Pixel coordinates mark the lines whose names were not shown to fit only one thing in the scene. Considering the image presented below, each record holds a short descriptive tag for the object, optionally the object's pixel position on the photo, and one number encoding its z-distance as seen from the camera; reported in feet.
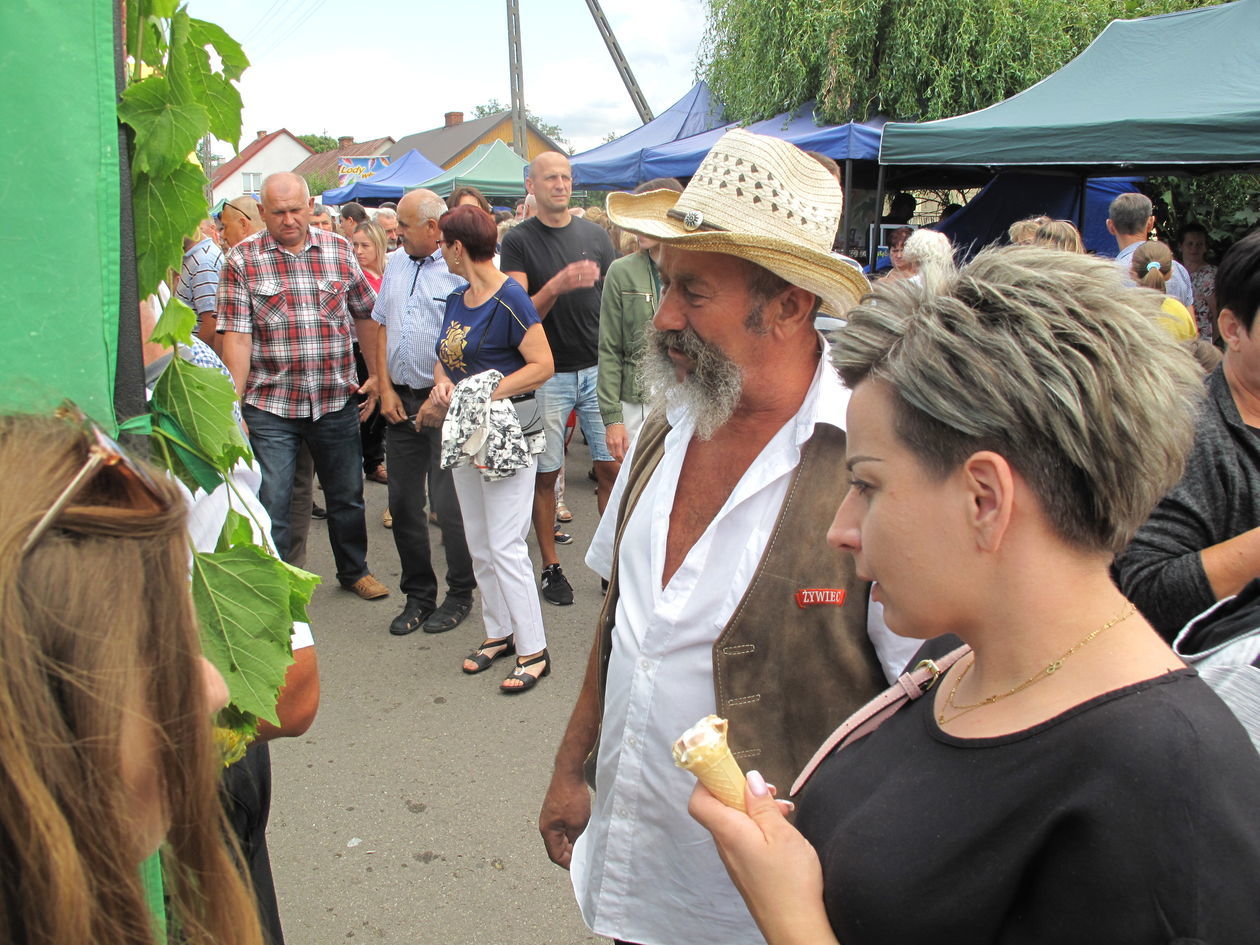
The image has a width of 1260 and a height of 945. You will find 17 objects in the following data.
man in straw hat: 5.34
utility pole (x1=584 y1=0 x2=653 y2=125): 58.75
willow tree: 46.03
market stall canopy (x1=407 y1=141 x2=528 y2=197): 58.29
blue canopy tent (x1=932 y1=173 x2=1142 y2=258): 35.78
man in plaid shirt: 14.87
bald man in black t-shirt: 17.03
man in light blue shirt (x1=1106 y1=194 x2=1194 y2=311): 23.08
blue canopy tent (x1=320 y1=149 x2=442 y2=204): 65.92
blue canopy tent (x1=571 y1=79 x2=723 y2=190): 42.34
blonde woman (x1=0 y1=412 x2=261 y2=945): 2.27
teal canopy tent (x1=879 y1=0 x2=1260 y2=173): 21.31
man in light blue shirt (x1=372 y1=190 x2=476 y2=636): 15.55
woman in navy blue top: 13.25
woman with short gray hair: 2.95
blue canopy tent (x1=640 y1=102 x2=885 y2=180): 34.04
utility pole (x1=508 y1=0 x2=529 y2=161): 60.49
